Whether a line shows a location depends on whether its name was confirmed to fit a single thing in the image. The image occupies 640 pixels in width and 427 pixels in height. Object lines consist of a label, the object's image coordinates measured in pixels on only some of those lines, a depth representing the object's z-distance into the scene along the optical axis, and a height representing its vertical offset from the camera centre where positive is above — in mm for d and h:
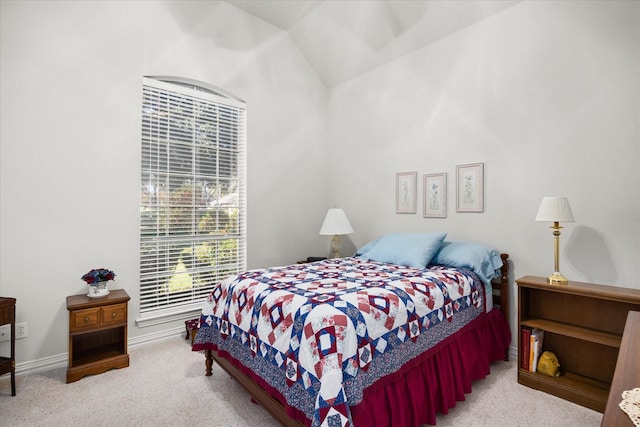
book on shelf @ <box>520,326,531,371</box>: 2453 -1006
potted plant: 2627 -554
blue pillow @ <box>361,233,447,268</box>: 2855 -342
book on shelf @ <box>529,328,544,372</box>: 2422 -1022
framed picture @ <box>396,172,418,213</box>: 3669 +228
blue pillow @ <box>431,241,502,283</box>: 2764 -403
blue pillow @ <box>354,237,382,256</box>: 3564 -394
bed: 1565 -721
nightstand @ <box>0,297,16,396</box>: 2174 -740
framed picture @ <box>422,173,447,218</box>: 3410 +176
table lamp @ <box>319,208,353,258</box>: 3900 -157
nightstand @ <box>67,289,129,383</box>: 2479 -1049
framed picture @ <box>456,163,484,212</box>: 3135 +239
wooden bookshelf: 2146 -824
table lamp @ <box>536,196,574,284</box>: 2322 -15
